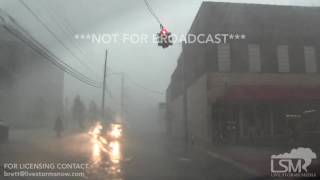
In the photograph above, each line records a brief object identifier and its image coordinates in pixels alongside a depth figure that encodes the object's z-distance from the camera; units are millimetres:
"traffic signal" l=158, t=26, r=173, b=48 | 10844
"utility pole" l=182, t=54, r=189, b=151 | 23312
